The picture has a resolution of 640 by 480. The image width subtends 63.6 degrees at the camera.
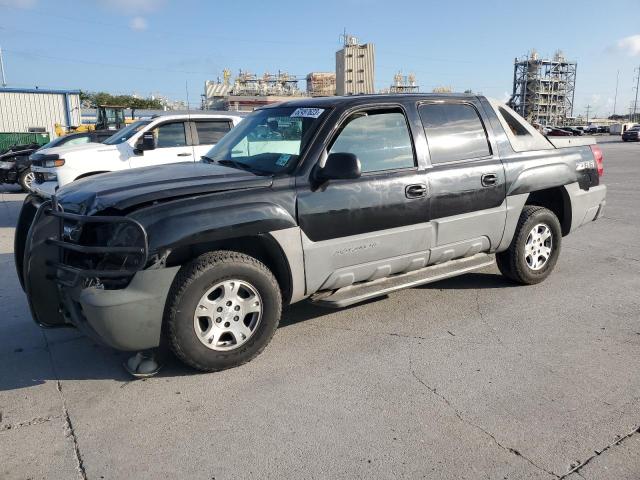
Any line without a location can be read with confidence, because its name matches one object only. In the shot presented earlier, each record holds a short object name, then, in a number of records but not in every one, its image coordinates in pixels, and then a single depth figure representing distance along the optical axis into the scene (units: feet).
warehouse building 104.01
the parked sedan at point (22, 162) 46.14
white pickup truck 28.91
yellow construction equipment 65.98
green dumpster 79.84
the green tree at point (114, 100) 229.25
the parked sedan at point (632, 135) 149.29
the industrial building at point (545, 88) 381.81
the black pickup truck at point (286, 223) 10.53
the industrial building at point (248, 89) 237.86
